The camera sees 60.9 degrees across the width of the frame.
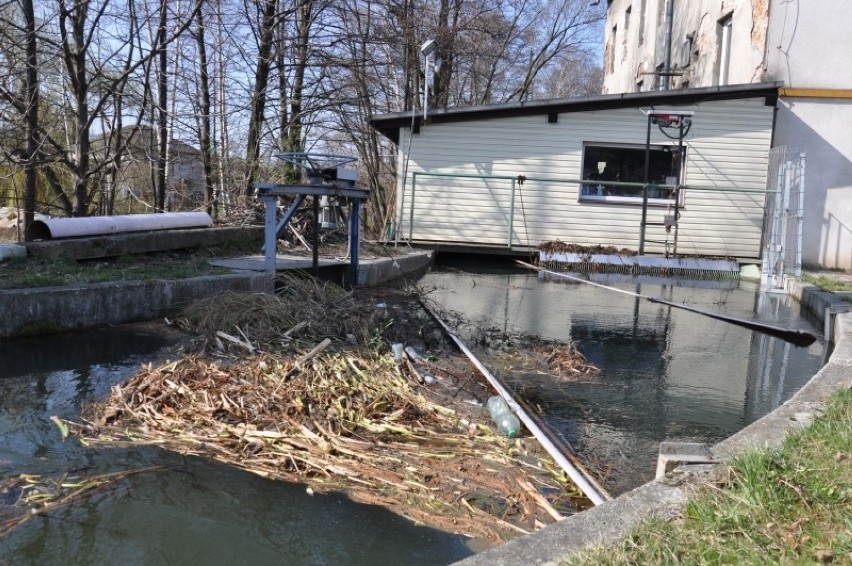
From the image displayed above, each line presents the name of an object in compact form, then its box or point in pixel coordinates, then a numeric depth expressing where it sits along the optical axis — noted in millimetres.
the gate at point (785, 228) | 11805
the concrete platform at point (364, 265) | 9117
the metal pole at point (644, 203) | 14191
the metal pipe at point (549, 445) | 3328
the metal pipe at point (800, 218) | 11578
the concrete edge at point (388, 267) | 10141
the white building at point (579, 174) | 15477
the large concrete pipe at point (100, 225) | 8336
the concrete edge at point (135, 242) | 8047
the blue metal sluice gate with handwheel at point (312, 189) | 7773
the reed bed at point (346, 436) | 3326
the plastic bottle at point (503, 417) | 4148
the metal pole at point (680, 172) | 13839
